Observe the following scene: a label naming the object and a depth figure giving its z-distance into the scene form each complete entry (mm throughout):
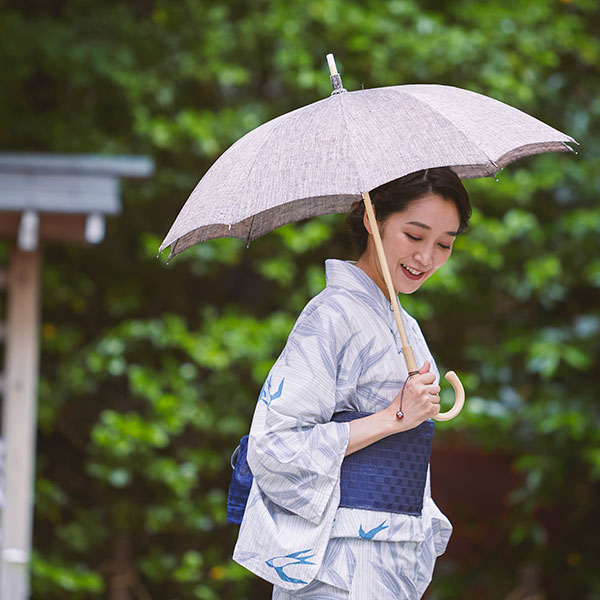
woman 6113
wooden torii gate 9253
